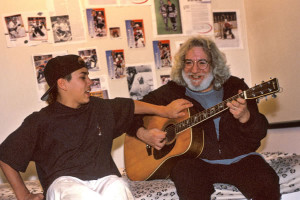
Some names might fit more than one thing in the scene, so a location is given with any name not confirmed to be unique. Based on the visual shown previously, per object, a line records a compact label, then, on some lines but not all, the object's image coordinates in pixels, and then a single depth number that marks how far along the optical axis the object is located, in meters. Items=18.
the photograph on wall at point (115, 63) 2.91
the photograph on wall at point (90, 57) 2.87
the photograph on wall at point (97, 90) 2.89
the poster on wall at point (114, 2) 2.89
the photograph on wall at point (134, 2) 2.96
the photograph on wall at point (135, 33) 2.96
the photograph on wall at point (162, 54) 3.01
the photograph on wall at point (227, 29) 3.15
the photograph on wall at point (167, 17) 3.03
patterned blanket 1.93
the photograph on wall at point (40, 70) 2.79
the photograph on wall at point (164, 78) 3.02
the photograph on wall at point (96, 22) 2.88
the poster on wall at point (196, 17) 3.09
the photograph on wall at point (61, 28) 2.82
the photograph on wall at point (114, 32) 2.93
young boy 1.82
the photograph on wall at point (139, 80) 2.95
